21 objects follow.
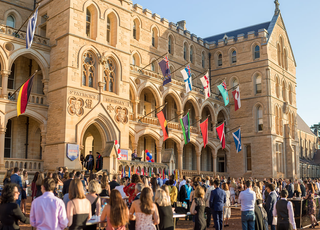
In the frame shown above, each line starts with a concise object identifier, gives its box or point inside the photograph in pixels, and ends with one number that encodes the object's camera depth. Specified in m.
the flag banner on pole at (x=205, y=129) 27.72
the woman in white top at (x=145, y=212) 6.60
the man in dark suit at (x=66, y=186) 10.47
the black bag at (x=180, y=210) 12.36
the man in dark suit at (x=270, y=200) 10.04
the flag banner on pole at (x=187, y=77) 25.52
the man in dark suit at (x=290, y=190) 14.22
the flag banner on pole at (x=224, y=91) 29.59
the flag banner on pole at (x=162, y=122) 24.14
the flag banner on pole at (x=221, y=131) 29.11
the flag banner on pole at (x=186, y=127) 25.53
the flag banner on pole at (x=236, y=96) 32.09
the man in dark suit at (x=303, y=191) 14.89
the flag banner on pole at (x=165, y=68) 25.31
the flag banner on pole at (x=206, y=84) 27.27
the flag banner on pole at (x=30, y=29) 18.00
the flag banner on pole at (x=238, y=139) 31.36
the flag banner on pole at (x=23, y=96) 18.44
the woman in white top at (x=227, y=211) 13.35
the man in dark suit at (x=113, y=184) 10.86
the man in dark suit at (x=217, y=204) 10.66
